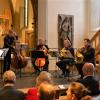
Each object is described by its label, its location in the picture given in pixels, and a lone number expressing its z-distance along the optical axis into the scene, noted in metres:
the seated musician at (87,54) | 9.12
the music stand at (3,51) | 8.25
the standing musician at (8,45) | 9.74
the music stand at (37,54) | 9.94
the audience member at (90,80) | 5.17
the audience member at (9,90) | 4.20
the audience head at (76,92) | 3.39
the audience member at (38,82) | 4.30
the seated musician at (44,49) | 10.05
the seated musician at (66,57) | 9.47
